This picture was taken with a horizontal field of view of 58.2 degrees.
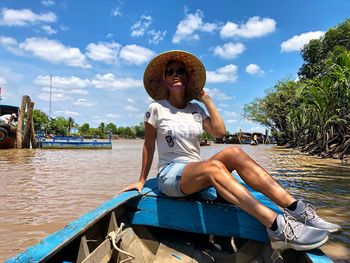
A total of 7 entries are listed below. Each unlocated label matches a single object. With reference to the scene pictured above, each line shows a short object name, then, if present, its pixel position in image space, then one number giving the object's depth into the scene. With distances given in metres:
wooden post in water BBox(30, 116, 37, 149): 18.59
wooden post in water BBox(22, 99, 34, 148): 17.55
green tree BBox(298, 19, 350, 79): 23.75
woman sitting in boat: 1.70
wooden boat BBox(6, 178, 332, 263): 1.71
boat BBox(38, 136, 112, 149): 19.28
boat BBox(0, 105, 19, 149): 16.72
